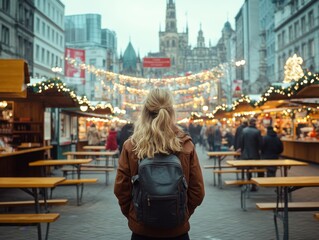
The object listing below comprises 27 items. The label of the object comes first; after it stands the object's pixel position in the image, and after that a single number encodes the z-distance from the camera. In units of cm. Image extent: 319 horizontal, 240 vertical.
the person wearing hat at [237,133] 1255
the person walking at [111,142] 1642
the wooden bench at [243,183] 753
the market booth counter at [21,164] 1041
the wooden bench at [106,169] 1087
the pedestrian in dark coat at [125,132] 1520
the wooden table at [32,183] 520
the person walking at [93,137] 1991
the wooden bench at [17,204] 605
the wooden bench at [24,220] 474
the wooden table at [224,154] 1075
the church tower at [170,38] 12271
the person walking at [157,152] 279
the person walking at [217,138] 2003
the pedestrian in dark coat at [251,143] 967
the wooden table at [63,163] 807
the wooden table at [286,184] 492
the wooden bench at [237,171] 881
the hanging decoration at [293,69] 2201
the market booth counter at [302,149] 1545
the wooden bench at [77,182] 796
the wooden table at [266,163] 766
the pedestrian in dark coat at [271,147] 1008
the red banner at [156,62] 2765
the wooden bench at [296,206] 541
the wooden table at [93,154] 1115
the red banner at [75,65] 2177
